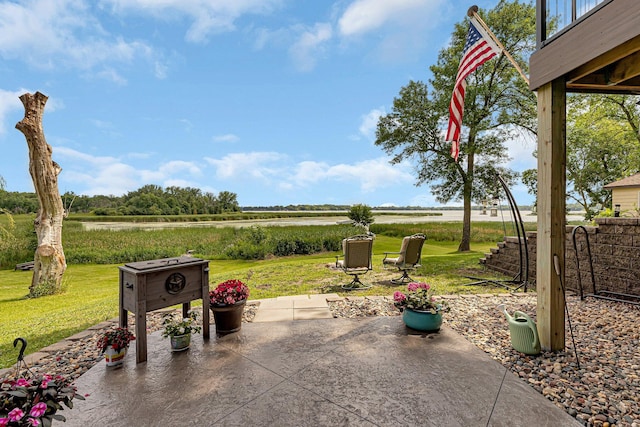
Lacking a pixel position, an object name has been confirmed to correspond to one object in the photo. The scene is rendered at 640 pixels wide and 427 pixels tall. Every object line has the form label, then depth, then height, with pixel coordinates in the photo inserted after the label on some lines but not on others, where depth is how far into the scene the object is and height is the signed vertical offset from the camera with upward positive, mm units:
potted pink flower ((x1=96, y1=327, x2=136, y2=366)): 2604 -1205
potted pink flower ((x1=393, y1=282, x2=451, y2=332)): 3354 -1148
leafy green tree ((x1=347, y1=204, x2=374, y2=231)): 16828 +62
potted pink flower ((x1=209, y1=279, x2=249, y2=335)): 3318 -1057
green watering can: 2783 -1205
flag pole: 4388 +3363
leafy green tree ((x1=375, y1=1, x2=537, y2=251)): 12117 +4421
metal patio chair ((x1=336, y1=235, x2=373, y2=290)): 5739 -825
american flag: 4512 +2533
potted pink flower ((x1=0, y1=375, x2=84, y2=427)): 1153 -806
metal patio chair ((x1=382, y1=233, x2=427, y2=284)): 6137 -860
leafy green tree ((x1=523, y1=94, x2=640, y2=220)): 15992 +3824
